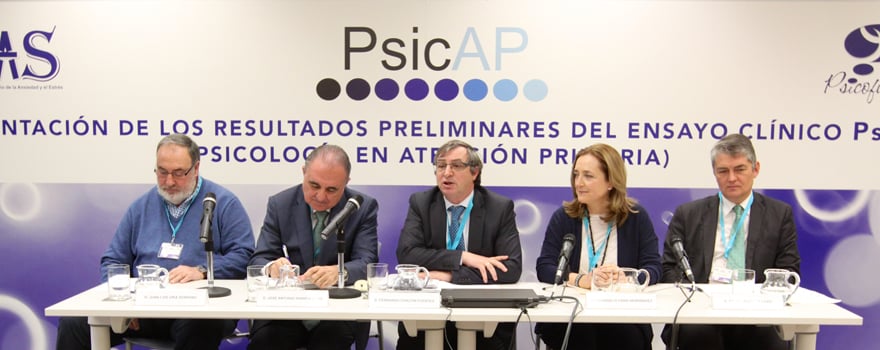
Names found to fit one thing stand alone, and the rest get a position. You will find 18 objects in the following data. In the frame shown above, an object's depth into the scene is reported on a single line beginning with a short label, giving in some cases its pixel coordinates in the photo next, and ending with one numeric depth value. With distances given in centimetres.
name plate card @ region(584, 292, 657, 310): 259
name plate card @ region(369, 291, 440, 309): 259
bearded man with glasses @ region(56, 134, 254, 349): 337
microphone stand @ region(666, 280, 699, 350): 276
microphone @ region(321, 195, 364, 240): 272
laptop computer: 261
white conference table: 251
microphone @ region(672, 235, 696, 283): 270
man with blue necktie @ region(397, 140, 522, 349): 338
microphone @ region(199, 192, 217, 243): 270
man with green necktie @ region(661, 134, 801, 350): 332
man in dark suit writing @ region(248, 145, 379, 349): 324
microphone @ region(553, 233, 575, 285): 274
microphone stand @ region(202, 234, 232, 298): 276
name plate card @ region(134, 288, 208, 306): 261
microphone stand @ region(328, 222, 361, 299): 277
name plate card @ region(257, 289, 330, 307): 260
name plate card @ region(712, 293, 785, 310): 256
